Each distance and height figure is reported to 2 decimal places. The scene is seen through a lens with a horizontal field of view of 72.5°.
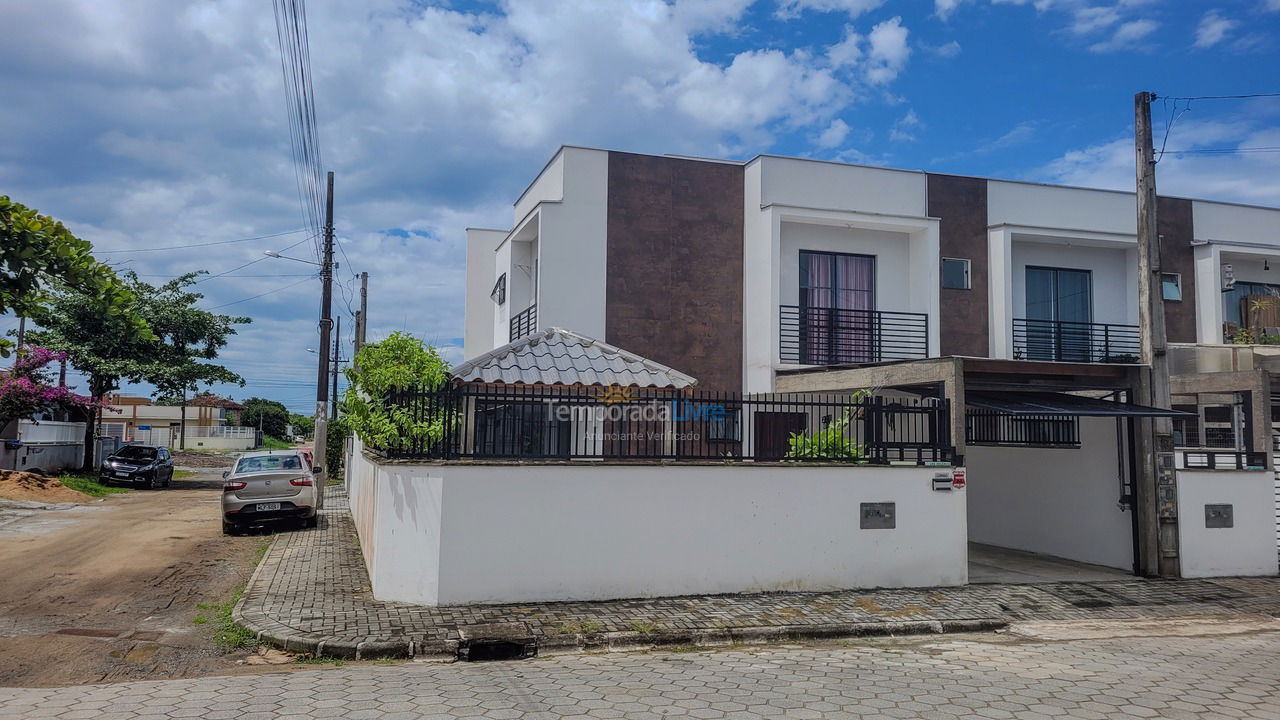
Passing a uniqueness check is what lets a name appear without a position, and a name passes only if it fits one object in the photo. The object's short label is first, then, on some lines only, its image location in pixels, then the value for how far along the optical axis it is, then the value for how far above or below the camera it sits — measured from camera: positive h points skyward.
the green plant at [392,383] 9.53 +0.50
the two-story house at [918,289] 13.58 +2.81
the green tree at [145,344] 27.28 +2.62
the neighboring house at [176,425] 57.78 +0.00
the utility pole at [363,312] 30.83 +4.14
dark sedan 27.22 -1.32
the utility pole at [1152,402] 12.18 +0.49
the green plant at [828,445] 10.81 -0.15
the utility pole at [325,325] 20.94 +2.56
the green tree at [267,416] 78.50 +0.92
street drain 7.74 -1.93
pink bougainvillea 23.81 +0.92
